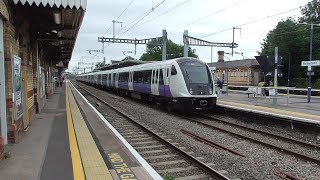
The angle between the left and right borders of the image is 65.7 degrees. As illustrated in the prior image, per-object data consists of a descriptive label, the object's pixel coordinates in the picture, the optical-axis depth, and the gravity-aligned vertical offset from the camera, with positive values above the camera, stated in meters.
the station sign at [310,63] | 14.90 +1.09
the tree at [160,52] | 66.97 +8.15
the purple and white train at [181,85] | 10.66 -0.18
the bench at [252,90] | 16.48 -0.65
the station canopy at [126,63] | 28.72 +2.08
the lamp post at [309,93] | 15.05 -0.76
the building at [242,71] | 36.44 +1.48
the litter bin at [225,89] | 20.56 -0.68
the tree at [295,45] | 32.89 +4.93
